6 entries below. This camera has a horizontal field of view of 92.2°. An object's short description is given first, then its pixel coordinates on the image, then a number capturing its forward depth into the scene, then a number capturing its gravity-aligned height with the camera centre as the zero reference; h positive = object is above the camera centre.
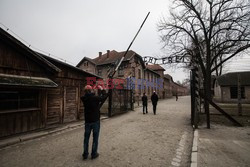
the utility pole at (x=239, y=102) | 9.05 -1.06
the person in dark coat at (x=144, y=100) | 11.75 -1.08
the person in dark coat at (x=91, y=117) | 3.50 -0.81
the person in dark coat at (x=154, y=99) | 11.14 -0.93
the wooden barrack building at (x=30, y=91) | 5.35 -0.05
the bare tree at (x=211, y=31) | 10.14 +5.33
